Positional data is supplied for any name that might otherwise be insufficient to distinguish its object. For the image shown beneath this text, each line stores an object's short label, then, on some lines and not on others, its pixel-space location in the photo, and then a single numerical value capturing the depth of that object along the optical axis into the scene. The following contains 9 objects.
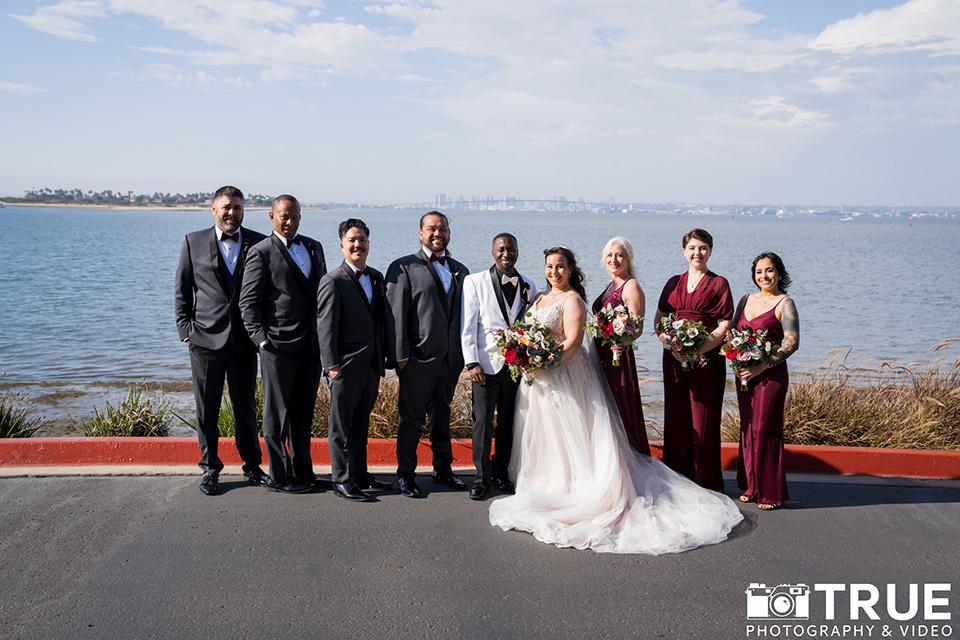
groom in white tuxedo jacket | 5.91
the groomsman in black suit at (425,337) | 5.89
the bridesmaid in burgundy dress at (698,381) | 6.00
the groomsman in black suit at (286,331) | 5.71
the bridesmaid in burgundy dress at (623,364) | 6.05
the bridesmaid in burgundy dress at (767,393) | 5.72
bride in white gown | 5.24
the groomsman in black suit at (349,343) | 5.71
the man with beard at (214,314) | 5.81
